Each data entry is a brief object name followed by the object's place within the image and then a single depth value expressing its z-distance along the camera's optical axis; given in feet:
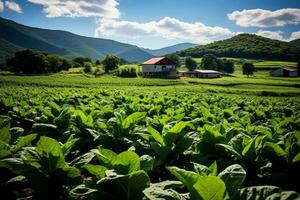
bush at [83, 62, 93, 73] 311.68
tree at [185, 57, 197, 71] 409.49
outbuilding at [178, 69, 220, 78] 313.32
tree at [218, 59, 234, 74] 405.39
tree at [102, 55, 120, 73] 314.14
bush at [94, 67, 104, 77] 290.07
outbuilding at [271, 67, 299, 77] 363.15
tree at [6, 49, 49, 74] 303.68
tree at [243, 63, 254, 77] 359.31
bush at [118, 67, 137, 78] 276.80
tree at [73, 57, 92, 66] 511.48
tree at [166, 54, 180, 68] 450.71
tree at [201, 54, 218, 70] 407.64
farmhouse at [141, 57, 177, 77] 288.51
